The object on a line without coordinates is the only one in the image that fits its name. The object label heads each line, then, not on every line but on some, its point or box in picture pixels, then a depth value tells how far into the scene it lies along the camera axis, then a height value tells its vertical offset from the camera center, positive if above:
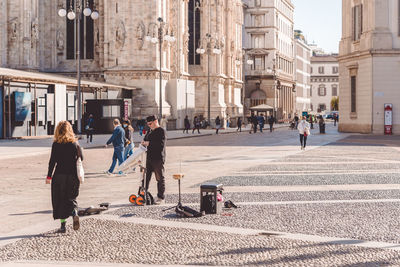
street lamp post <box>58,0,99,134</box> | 36.53 +5.80
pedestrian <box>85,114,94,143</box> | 36.09 -0.57
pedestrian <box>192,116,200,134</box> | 54.20 -0.54
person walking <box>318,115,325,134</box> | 53.53 -0.78
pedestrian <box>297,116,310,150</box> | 31.25 -0.64
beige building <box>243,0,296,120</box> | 103.19 +9.87
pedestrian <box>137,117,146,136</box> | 47.92 -0.56
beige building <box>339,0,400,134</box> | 47.28 +3.61
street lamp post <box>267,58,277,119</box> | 100.54 +6.89
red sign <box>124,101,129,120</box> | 48.49 +0.67
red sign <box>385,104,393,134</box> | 46.84 -0.05
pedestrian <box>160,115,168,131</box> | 53.53 -0.45
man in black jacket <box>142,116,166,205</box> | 13.33 -0.78
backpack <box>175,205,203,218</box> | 11.50 -1.67
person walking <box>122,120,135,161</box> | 21.45 -0.67
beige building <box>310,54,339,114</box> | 163.75 +8.62
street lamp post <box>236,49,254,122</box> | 101.59 +6.57
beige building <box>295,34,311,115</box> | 133.62 +8.72
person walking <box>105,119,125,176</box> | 19.74 -0.77
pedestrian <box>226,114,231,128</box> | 72.59 -0.40
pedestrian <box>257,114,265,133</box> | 59.76 -0.41
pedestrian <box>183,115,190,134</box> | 52.91 -0.60
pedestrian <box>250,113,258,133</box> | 56.48 -0.39
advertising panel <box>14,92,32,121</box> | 39.00 +0.68
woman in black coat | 10.09 -0.89
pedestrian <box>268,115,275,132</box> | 61.03 -0.51
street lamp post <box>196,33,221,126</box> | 69.22 +7.76
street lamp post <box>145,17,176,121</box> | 50.36 +6.82
